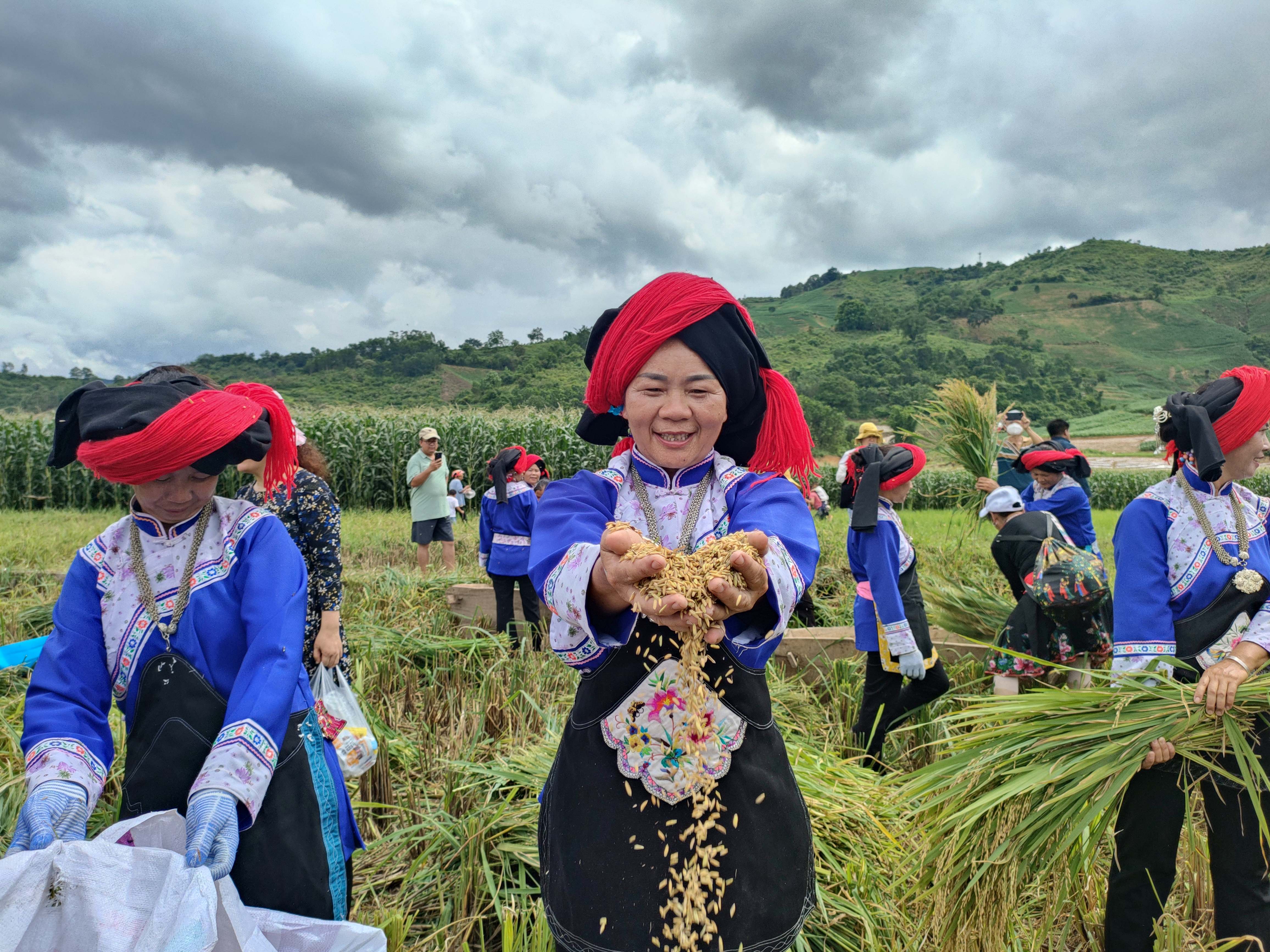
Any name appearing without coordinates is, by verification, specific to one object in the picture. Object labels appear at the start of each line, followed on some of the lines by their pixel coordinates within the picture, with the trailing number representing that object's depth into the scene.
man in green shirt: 8.50
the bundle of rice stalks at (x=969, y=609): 5.13
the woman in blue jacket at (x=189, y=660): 1.65
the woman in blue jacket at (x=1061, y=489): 4.95
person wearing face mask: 6.20
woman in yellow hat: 6.97
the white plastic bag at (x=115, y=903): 1.39
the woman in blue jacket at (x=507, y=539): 5.89
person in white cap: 3.87
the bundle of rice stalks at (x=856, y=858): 2.47
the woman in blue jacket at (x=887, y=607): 3.76
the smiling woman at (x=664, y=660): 1.49
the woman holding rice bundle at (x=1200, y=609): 2.21
